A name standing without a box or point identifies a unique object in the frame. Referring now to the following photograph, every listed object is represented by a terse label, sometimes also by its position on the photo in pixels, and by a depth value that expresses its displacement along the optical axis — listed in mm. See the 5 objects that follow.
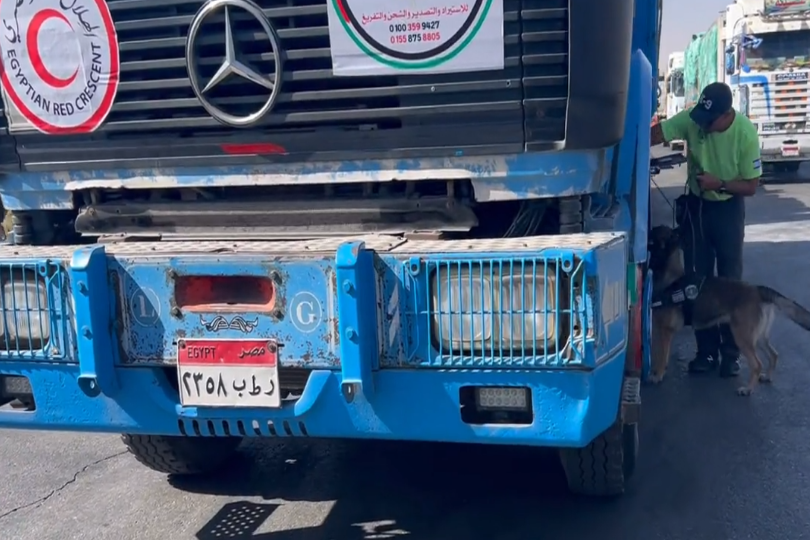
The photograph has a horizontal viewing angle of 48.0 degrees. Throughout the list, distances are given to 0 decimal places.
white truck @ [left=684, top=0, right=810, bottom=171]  15609
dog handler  5945
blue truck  2889
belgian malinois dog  5613
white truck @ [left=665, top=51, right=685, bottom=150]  24781
